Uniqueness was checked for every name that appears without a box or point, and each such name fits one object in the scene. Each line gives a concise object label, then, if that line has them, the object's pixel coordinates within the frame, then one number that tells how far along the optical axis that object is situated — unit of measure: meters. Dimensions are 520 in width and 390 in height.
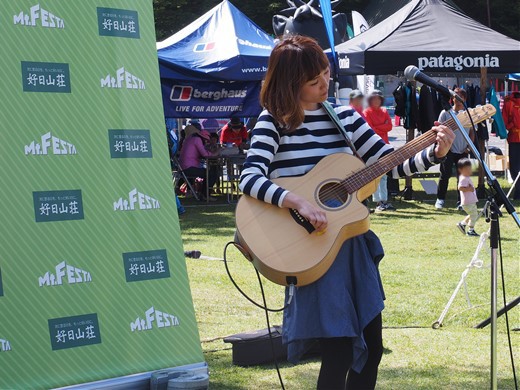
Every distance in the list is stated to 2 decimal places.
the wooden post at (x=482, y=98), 15.74
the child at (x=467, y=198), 11.51
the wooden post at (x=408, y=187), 16.44
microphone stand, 3.64
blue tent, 15.12
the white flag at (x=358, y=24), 23.62
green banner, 4.16
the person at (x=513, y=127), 16.72
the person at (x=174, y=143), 15.55
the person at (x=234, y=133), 18.20
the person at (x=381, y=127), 14.97
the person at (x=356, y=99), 10.71
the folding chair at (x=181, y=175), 17.44
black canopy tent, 14.07
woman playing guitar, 3.67
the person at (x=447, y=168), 15.27
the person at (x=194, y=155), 17.27
